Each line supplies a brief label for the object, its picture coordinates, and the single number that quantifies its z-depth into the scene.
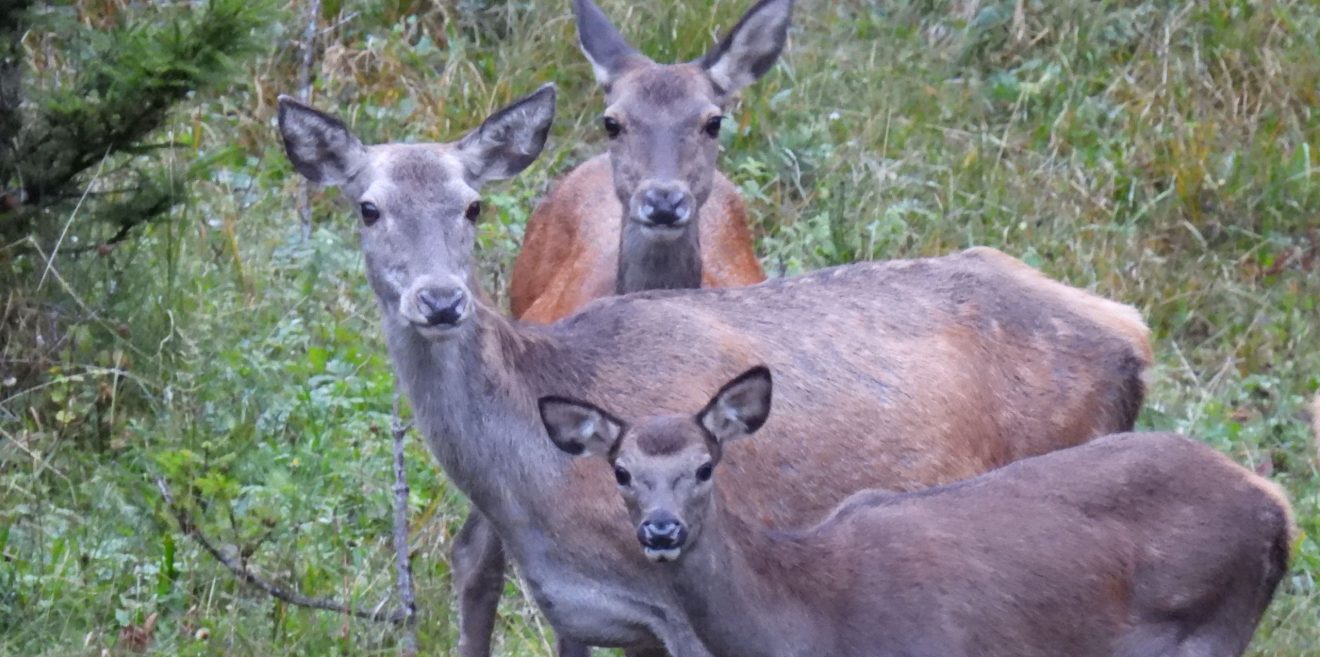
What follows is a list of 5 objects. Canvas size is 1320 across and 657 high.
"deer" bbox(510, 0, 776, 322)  16.92
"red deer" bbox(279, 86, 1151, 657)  12.77
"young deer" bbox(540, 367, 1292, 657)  12.44
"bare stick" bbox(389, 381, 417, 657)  14.70
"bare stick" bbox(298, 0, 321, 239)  21.40
